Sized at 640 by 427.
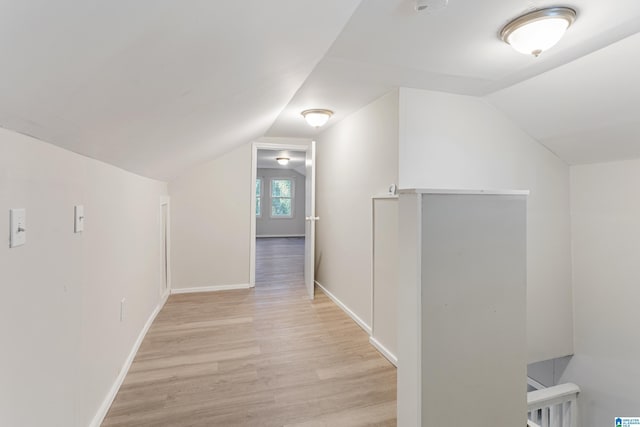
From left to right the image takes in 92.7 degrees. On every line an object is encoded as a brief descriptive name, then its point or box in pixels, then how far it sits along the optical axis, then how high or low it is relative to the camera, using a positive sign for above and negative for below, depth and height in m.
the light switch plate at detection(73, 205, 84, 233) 1.36 -0.03
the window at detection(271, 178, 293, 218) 9.95 +0.51
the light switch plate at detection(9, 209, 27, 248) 0.90 -0.05
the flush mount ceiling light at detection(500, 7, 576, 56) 1.43 +0.91
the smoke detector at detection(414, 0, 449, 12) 1.32 +0.92
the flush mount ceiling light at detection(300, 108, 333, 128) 2.96 +0.96
